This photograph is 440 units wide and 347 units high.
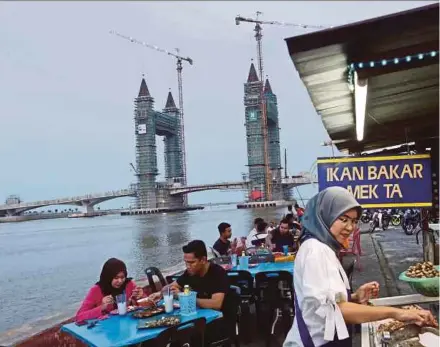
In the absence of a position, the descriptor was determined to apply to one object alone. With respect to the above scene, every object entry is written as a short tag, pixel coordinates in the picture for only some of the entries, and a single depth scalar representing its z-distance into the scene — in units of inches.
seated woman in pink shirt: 161.8
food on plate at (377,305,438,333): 90.9
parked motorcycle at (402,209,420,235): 665.0
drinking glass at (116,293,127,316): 157.6
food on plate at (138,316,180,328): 140.7
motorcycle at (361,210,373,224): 942.4
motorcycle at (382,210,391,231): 786.8
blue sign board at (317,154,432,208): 132.8
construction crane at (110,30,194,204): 6560.0
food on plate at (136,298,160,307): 167.2
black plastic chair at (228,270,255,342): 224.9
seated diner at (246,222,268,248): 382.6
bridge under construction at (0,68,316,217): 4647.1
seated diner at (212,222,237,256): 308.7
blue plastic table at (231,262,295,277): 236.1
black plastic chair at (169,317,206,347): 129.6
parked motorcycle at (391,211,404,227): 848.2
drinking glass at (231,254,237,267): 258.8
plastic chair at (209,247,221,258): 297.6
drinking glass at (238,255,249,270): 246.1
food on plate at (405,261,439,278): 94.7
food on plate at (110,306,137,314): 160.0
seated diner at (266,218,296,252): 334.3
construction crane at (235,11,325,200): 4636.3
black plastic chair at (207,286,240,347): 159.6
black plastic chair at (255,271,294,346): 219.9
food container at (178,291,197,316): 153.9
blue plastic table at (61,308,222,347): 132.3
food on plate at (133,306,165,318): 152.6
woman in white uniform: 72.3
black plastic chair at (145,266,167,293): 239.5
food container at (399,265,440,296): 91.8
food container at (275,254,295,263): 270.0
